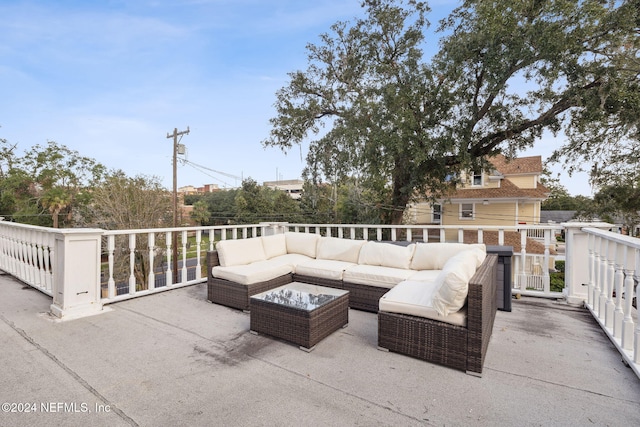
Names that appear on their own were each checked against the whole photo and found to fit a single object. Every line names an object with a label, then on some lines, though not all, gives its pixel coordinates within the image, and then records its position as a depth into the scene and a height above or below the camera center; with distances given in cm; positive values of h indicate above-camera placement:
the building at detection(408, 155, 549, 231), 1590 +59
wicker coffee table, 245 -93
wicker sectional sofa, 212 -74
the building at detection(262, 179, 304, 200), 5858 +514
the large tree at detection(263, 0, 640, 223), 721 +350
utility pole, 1366 +199
